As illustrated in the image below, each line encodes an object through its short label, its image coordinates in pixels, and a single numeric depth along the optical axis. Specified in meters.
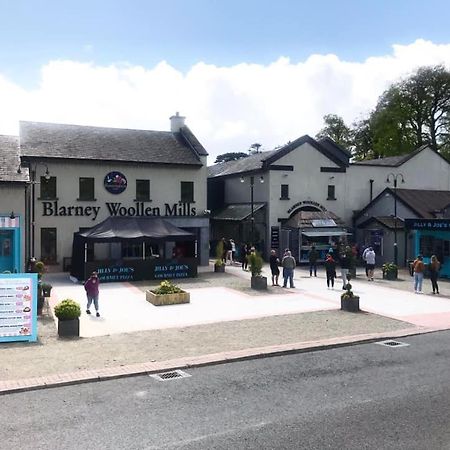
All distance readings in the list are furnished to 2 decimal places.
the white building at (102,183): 26.42
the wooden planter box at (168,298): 17.64
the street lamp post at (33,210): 25.94
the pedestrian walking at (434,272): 20.27
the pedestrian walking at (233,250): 32.19
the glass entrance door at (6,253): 22.53
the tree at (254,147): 66.19
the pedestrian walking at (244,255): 28.72
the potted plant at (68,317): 12.77
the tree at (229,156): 81.71
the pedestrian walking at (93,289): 15.70
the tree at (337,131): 61.97
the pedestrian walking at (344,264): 23.10
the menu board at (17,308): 12.26
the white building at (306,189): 31.31
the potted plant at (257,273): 21.05
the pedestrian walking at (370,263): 23.86
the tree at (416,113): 50.25
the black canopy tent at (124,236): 23.42
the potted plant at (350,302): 16.61
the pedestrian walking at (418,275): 20.05
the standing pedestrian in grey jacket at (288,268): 21.44
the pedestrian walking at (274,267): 22.12
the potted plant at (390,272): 24.47
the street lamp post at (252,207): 31.77
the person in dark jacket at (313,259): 25.52
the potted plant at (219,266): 26.80
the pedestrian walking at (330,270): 21.70
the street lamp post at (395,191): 28.86
